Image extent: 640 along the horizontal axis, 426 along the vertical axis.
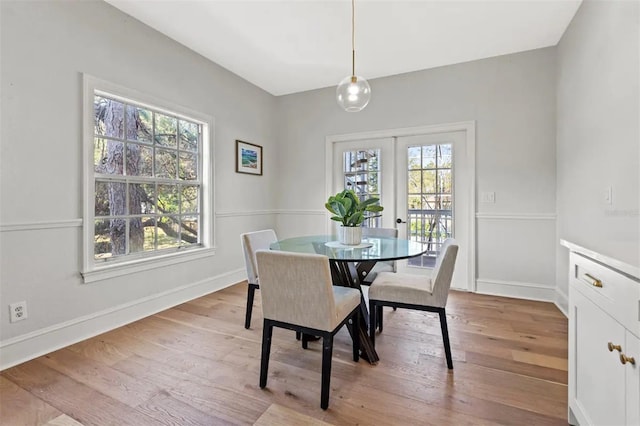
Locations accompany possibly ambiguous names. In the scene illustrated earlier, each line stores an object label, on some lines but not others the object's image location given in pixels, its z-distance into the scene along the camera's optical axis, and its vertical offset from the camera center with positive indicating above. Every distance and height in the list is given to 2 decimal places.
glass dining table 1.78 -0.26
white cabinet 0.88 -0.47
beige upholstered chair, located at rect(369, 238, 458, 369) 1.79 -0.51
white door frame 3.37 +0.69
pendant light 2.20 +0.88
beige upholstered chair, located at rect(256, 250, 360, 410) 1.48 -0.47
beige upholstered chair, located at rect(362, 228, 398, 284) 2.45 -0.48
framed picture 3.79 +0.70
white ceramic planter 2.17 -0.18
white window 2.37 +0.27
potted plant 2.11 -0.01
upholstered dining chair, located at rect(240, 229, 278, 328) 2.43 -0.44
